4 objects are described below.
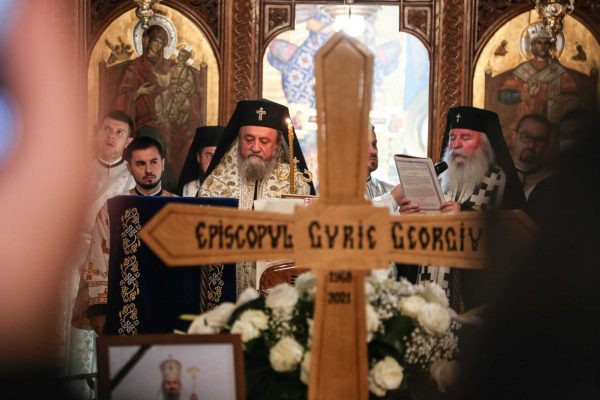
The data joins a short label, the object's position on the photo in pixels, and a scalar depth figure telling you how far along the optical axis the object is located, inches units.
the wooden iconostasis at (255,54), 379.9
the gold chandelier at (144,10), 347.3
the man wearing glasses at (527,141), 344.3
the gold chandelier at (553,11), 345.4
